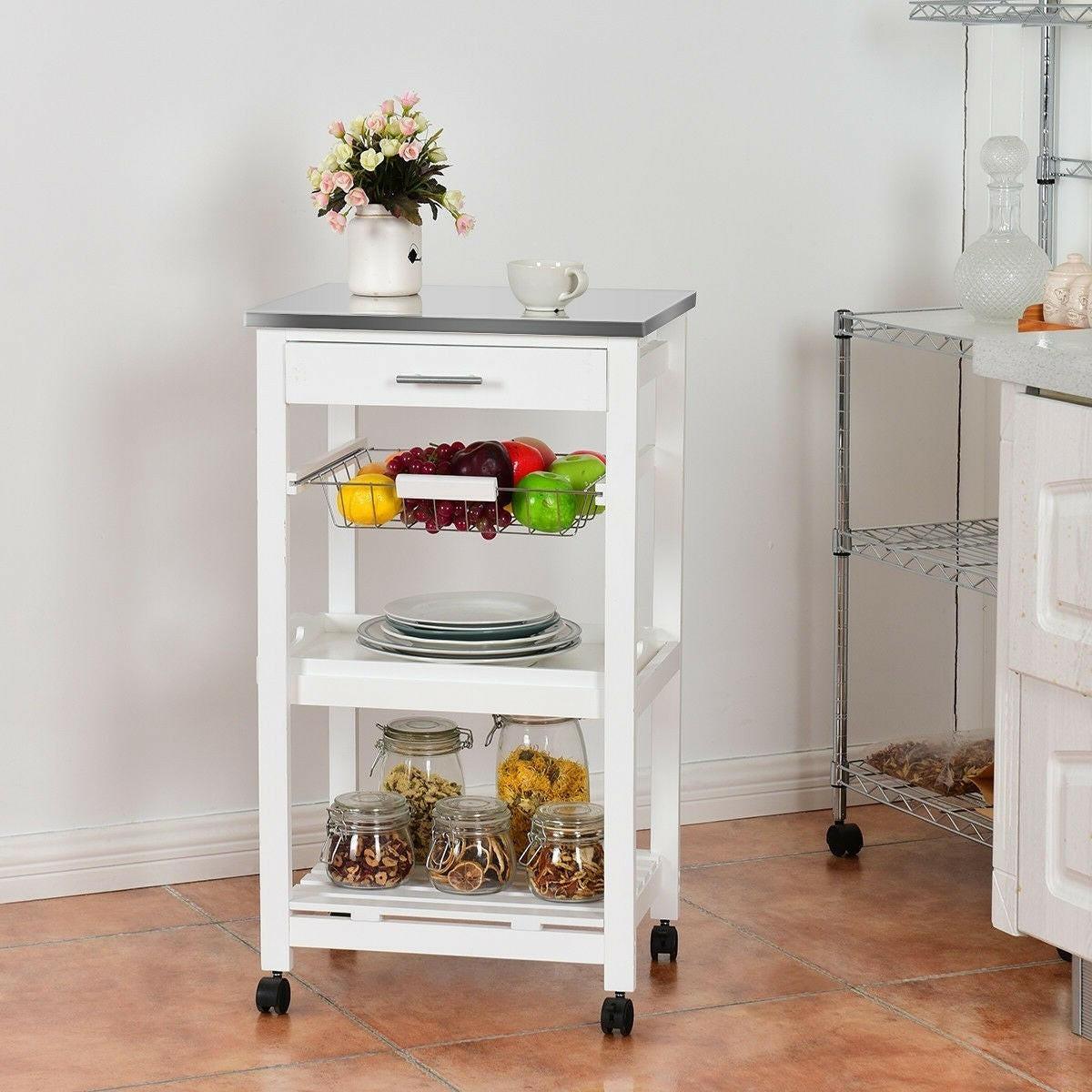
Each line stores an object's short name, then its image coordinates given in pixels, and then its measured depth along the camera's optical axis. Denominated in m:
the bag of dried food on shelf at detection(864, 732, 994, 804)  4.97
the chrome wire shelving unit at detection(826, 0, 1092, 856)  4.86
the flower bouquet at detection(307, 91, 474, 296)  3.99
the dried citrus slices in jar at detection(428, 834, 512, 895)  4.07
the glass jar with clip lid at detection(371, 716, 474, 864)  4.28
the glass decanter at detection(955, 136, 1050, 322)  4.75
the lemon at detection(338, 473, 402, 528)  3.97
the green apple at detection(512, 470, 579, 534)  3.91
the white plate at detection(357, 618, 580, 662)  3.99
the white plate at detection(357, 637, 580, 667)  3.98
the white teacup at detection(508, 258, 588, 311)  3.91
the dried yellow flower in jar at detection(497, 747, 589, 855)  4.23
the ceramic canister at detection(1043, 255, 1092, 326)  4.20
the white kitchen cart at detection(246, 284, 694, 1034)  3.77
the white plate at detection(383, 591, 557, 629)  4.06
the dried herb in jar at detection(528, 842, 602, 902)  4.03
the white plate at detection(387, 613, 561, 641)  4.01
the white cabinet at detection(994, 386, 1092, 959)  3.57
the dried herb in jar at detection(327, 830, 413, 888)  4.12
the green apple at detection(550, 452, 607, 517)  3.99
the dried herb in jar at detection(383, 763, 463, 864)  4.28
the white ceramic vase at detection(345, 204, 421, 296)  4.07
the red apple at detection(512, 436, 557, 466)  4.07
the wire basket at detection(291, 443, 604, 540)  3.86
